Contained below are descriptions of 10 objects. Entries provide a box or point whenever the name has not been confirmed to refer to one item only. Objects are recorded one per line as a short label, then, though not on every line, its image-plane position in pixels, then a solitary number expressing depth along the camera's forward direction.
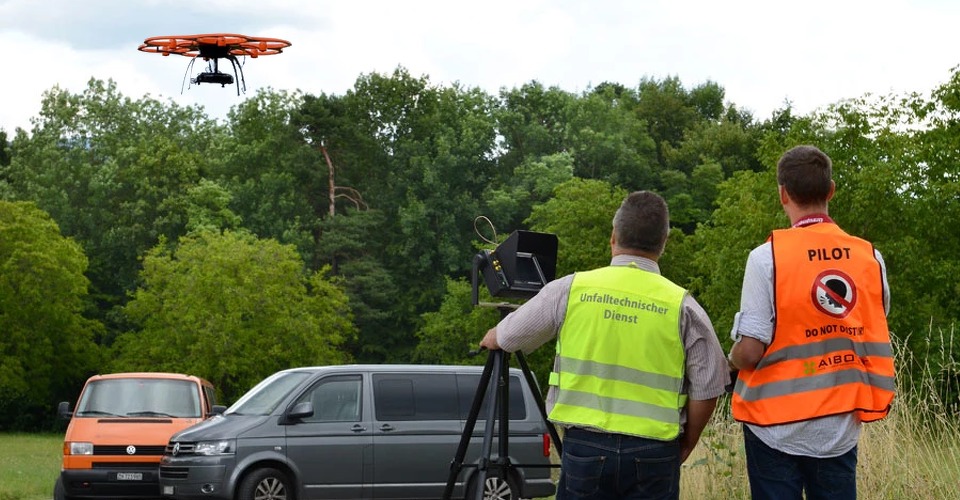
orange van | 17.75
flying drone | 23.52
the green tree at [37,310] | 66.19
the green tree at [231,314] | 62.72
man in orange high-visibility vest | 5.38
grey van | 16.33
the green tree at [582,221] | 61.25
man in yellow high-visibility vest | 5.54
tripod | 7.05
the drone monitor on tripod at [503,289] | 6.86
